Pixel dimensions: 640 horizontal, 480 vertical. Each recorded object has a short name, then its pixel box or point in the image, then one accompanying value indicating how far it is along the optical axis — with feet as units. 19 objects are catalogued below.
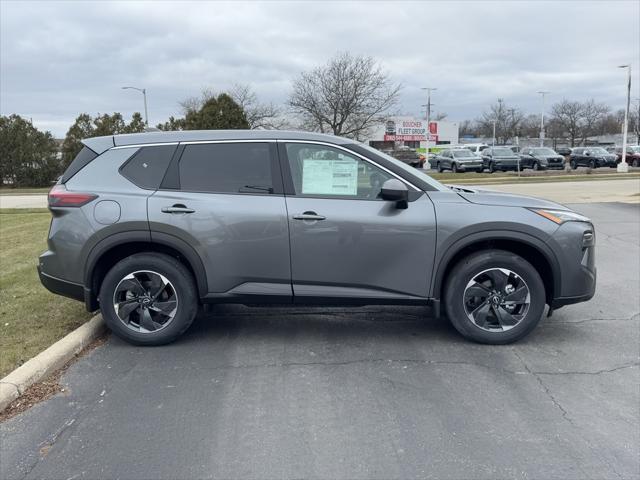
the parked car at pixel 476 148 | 130.77
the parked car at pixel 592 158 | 133.49
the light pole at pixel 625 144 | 115.44
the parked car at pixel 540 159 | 126.21
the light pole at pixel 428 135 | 137.77
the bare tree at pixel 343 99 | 116.98
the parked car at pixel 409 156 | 146.92
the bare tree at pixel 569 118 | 289.74
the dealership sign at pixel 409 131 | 175.32
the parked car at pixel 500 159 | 121.90
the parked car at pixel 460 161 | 123.13
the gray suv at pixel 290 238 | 14.64
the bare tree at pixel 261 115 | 158.27
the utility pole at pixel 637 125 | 280.82
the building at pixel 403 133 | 145.32
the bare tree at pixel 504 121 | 315.78
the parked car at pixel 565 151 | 187.19
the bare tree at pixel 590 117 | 289.74
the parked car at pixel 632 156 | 137.18
